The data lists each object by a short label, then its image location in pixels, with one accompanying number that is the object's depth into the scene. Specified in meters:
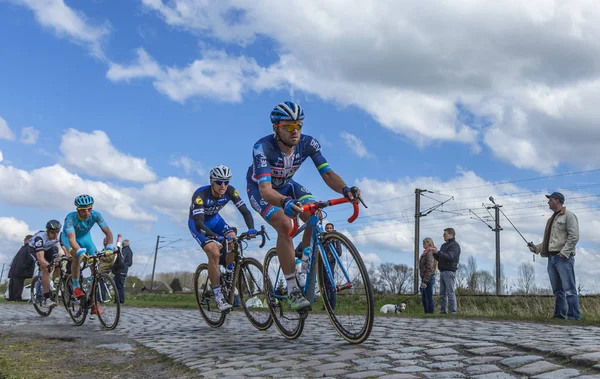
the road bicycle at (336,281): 5.90
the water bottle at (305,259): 6.58
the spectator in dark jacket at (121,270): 19.14
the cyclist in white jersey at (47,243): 14.16
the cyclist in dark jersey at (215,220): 9.23
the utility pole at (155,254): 79.47
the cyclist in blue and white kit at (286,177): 6.55
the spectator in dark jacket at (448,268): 14.34
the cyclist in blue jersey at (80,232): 11.09
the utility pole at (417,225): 38.72
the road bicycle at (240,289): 8.40
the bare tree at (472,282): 23.88
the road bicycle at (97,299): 10.44
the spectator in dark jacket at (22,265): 19.38
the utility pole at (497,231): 45.53
